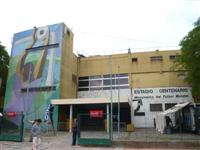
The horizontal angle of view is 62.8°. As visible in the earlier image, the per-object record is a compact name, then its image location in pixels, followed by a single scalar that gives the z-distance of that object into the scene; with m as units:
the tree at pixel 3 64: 21.61
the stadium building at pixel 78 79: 18.62
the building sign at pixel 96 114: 10.03
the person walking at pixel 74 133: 10.10
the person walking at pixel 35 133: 8.43
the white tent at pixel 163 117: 13.86
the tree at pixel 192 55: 14.36
